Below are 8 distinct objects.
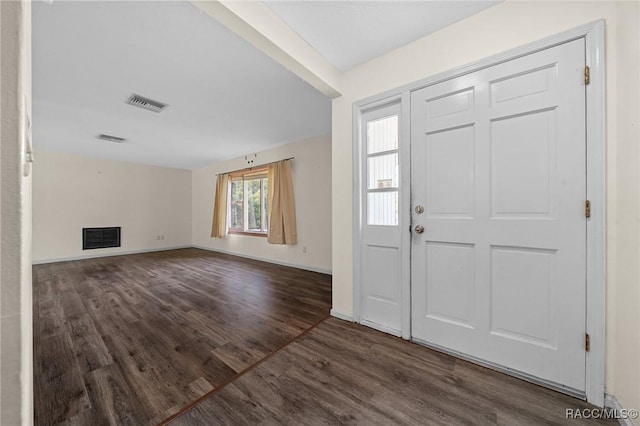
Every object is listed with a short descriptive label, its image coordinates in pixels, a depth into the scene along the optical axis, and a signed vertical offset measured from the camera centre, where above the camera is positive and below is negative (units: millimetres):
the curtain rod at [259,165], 4701 +1016
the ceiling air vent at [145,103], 2868 +1346
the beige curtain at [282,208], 4617 +71
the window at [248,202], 5559 +248
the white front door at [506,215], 1443 -21
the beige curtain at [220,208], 6062 +94
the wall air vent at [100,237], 5480 -602
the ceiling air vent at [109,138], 4137 +1297
